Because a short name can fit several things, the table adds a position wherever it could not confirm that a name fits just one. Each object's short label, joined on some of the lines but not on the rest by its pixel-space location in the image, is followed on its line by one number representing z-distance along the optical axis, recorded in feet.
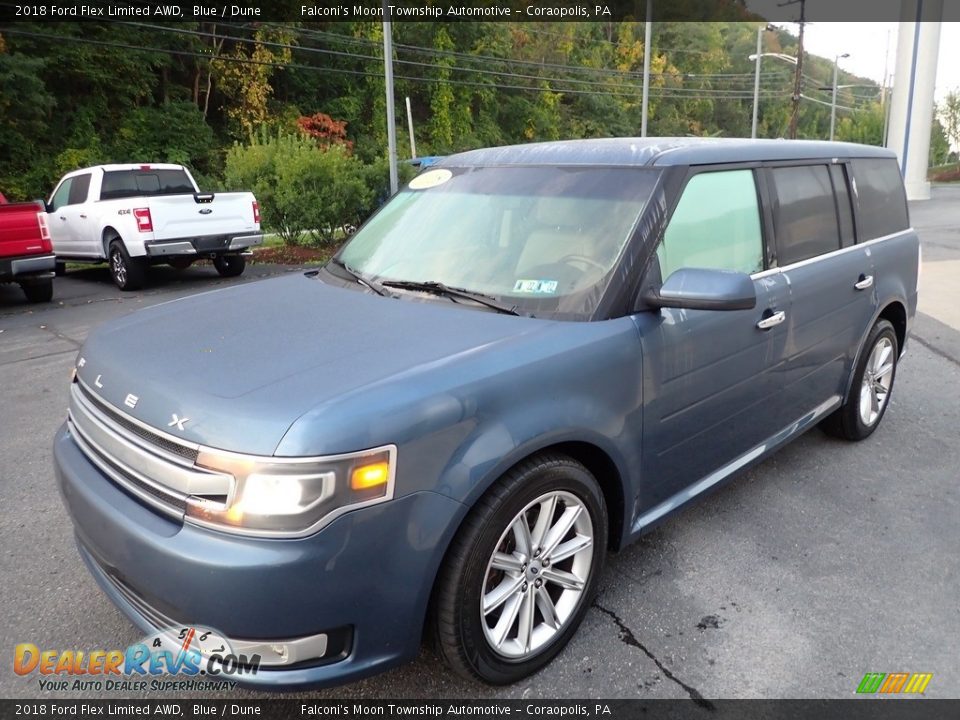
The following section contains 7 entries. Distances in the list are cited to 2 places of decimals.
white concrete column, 83.46
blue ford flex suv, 6.50
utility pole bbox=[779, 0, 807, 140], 149.07
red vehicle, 31.07
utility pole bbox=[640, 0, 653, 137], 88.89
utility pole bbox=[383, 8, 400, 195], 56.95
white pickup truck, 36.06
